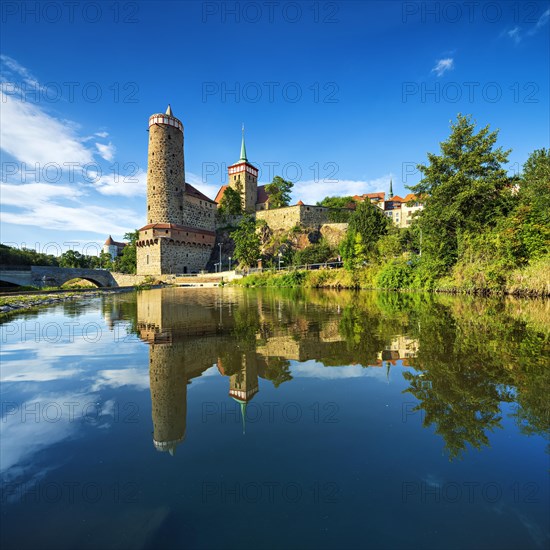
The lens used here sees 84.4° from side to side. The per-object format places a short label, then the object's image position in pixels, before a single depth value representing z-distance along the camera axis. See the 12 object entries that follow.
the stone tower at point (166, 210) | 54.22
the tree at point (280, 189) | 72.38
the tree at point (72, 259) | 81.19
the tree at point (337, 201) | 74.16
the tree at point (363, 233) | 35.97
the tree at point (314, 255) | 47.84
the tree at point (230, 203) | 70.12
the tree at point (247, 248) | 52.06
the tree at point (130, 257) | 66.25
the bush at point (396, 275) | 28.72
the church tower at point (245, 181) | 73.56
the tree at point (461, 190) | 23.83
